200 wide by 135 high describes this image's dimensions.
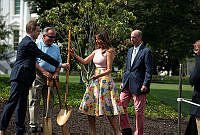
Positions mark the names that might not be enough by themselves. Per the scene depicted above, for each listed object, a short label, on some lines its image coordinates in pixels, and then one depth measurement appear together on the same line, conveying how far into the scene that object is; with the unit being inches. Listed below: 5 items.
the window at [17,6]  1866.4
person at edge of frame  244.8
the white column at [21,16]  1807.8
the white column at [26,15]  1803.6
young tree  524.4
